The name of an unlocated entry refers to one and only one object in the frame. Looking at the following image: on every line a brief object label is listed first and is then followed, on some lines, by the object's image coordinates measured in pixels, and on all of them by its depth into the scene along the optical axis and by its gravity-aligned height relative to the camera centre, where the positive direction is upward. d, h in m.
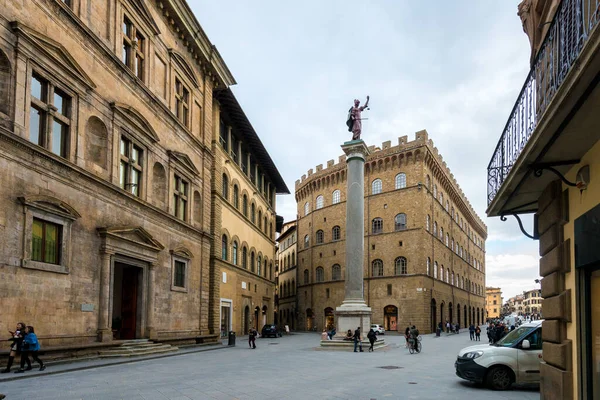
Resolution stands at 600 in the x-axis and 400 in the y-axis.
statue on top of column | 33.62 +9.01
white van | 13.45 -2.27
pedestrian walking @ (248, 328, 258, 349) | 29.64 -3.67
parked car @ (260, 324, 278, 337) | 43.59 -4.98
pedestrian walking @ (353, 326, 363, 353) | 26.61 -3.36
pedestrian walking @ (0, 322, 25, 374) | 14.98 -2.17
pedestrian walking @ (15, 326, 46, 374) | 15.31 -2.25
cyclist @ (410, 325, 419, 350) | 26.38 -3.27
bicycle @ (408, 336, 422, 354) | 26.44 -3.68
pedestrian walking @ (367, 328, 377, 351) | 27.27 -3.41
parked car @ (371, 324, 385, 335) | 47.52 -5.44
